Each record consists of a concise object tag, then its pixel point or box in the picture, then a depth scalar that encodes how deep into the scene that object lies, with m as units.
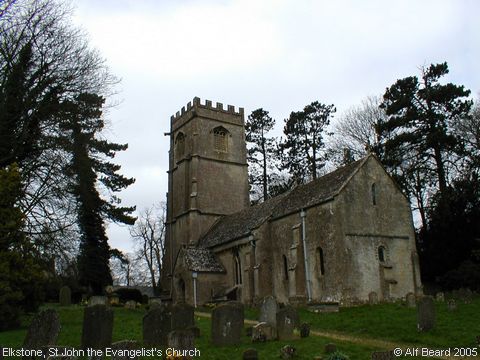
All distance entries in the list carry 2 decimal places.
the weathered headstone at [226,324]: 12.81
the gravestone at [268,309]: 15.63
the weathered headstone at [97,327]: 11.91
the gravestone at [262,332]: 13.30
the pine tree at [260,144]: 48.28
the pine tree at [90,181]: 17.73
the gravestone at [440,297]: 21.67
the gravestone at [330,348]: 11.19
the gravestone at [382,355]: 9.08
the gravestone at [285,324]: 13.45
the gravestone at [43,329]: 11.38
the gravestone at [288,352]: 11.04
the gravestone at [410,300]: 19.48
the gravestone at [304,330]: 14.04
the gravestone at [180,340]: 10.75
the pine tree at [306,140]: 44.12
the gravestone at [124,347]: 8.99
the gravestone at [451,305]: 17.27
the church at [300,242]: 23.67
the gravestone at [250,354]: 10.56
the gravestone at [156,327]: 12.60
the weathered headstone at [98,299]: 23.36
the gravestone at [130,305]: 26.34
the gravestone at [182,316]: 14.74
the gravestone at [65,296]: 25.72
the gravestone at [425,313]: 14.02
